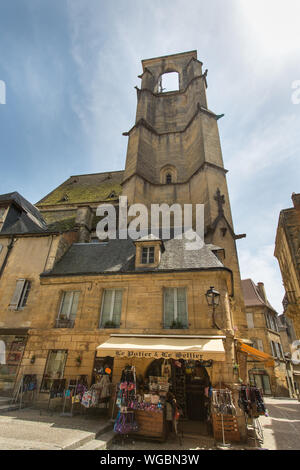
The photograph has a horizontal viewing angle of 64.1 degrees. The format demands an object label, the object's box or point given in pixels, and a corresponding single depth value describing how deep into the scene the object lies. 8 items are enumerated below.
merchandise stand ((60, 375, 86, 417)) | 6.64
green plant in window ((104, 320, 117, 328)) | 7.88
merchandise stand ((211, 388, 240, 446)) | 5.79
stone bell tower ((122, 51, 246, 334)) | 13.48
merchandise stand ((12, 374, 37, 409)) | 7.35
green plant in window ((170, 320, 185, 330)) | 7.36
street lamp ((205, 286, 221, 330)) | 7.02
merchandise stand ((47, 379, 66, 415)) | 6.81
